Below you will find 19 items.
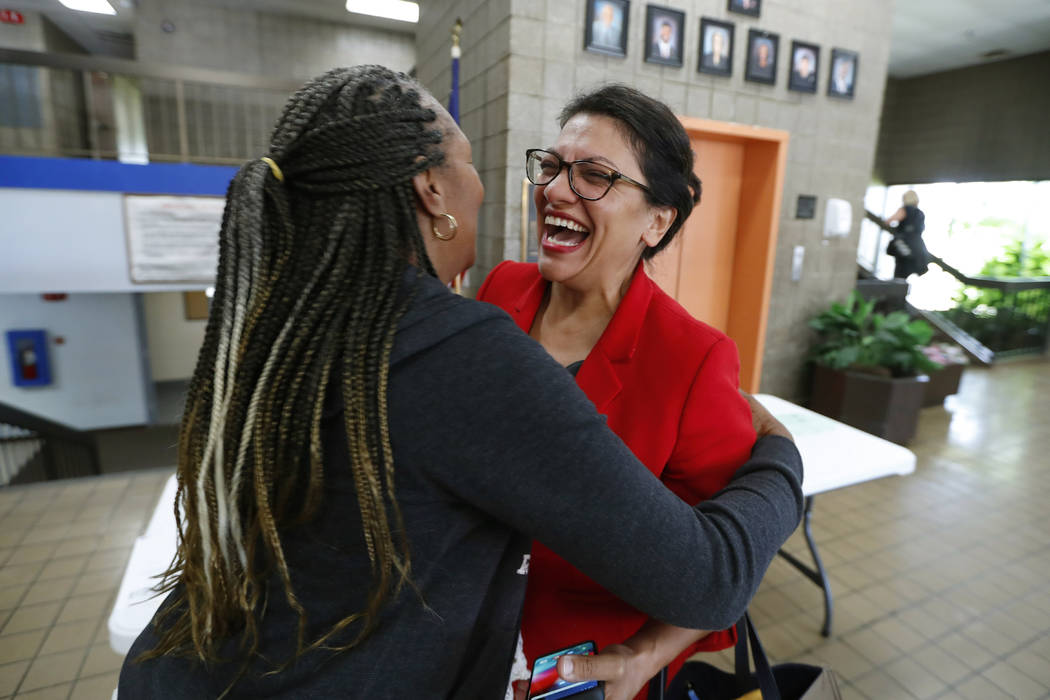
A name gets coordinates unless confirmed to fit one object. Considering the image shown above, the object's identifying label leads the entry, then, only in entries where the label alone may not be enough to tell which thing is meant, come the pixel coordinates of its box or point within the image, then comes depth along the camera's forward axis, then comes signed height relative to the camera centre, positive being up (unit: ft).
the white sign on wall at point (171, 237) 12.82 -0.32
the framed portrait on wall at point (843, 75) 14.21 +4.10
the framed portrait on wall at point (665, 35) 11.84 +4.09
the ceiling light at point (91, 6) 22.79 +8.33
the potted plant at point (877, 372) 14.28 -3.14
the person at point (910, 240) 21.62 +0.22
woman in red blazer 3.27 -0.63
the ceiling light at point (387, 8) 24.86 +9.42
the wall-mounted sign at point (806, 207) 14.66 +0.90
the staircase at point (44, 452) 14.82 -6.43
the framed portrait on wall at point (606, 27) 11.25 +4.01
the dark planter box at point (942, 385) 17.49 -4.05
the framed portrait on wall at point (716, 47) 12.39 +4.06
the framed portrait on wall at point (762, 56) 12.97 +4.09
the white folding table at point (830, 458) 6.55 -2.50
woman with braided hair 1.95 -0.80
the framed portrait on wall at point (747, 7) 12.59 +4.99
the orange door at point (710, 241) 13.96 -0.02
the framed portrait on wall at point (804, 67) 13.60 +4.07
